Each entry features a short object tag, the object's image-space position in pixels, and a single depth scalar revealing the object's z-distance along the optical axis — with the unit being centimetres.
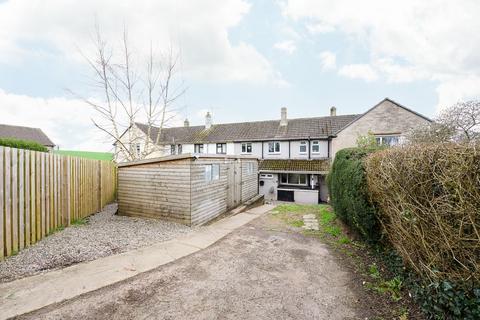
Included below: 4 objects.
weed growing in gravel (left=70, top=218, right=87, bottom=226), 728
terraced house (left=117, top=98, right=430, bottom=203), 1948
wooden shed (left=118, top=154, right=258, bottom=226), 784
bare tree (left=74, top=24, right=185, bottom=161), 1280
